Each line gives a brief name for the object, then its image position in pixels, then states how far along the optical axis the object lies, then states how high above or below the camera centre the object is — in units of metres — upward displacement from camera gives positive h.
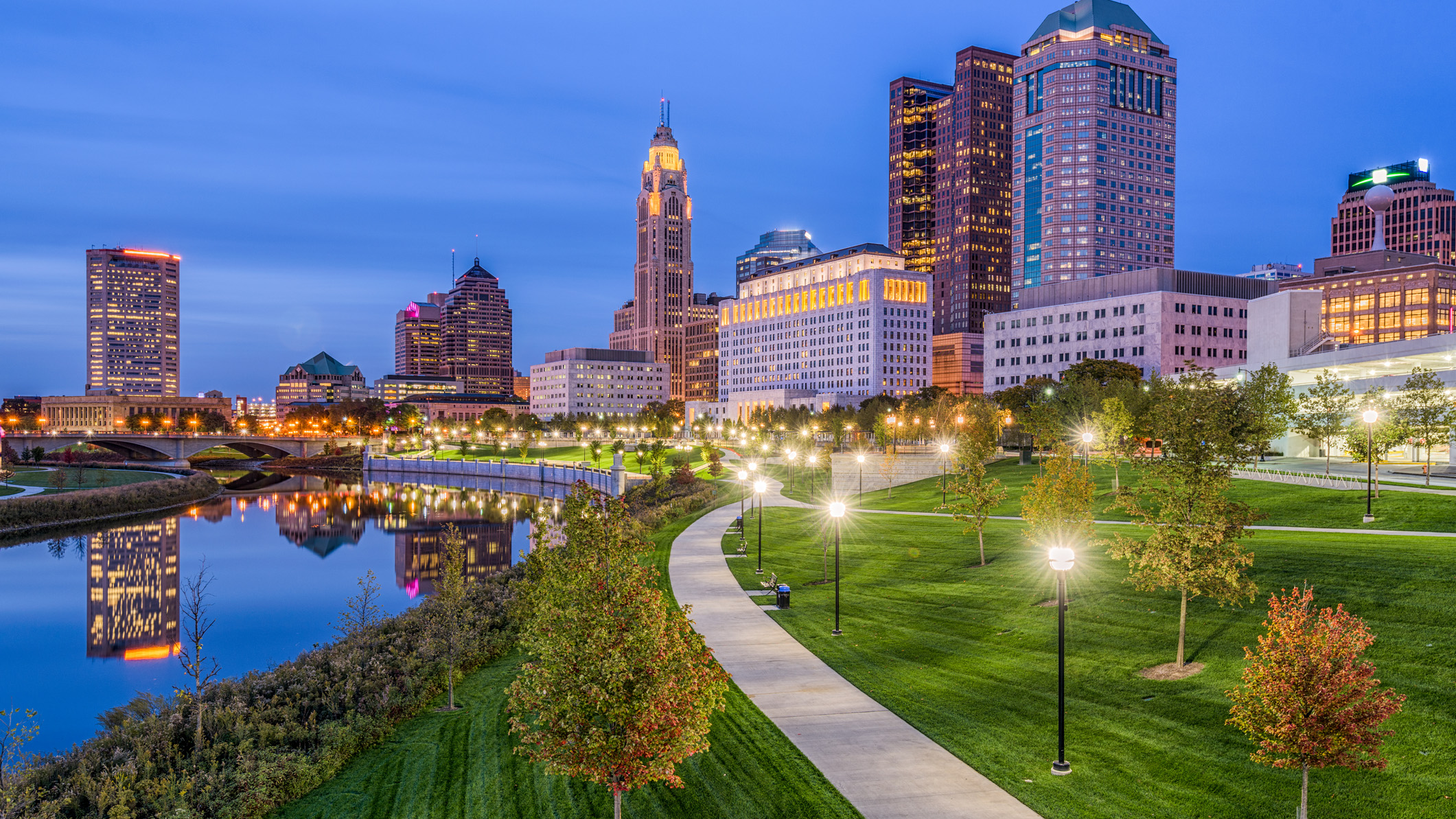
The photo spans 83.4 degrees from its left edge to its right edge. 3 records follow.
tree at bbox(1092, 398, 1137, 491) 52.47 -0.57
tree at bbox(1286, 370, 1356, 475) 51.09 +0.41
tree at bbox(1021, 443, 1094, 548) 28.52 -3.19
